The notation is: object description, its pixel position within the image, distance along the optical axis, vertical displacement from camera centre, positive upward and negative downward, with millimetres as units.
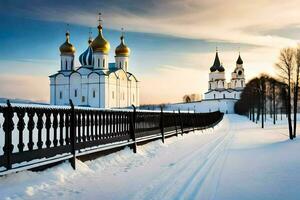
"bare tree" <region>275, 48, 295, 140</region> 18511 +2657
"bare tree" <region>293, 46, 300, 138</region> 18102 +2180
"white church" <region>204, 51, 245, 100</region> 105119 +8478
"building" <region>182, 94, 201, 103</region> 136566 +3496
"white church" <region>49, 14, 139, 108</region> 54094 +5263
